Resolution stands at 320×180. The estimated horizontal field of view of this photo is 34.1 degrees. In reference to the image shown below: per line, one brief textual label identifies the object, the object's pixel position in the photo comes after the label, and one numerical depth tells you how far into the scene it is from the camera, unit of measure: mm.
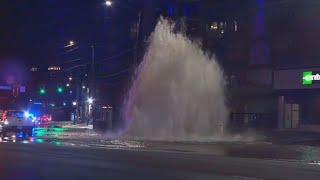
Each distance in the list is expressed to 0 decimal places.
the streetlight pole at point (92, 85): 50550
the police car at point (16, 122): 34062
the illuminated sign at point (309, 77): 41844
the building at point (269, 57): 44344
